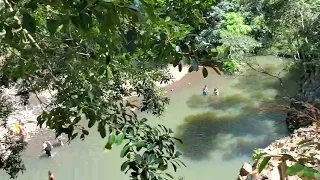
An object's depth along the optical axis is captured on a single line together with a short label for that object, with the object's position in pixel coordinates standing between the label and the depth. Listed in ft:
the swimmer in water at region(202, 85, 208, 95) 36.74
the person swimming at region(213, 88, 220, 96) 36.65
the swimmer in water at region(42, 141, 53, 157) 28.43
